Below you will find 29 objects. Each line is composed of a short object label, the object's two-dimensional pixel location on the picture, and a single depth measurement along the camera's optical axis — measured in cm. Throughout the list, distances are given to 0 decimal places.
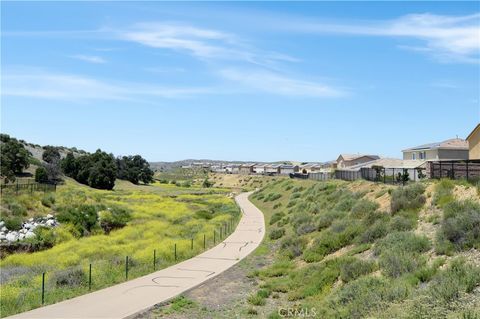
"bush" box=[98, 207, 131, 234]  3981
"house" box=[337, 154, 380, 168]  10119
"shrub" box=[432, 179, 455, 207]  2066
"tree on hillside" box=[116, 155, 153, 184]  10912
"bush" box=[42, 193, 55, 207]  4419
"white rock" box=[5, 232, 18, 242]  3104
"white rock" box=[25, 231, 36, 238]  3192
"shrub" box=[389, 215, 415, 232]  1972
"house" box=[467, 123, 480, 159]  3838
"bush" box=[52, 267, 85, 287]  1727
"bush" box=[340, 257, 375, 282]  1577
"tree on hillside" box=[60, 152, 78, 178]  8731
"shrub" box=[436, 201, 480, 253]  1494
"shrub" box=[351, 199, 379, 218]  2594
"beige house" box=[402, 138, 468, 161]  5431
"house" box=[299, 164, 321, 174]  14310
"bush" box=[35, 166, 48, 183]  6531
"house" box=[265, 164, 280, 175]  16956
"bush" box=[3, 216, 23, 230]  3441
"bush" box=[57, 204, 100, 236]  3703
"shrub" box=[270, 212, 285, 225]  4087
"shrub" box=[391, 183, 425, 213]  2208
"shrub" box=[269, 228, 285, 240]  3120
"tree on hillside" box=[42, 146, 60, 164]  9142
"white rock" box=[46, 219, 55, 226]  3591
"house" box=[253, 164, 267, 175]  18898
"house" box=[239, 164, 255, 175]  19486
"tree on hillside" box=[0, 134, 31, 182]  6364
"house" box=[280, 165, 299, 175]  15935
